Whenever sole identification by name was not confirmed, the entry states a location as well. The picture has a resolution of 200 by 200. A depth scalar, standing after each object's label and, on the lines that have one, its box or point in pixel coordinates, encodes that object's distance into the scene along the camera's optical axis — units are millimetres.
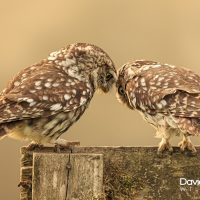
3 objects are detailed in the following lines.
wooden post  11672
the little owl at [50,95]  13094
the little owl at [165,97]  13586
